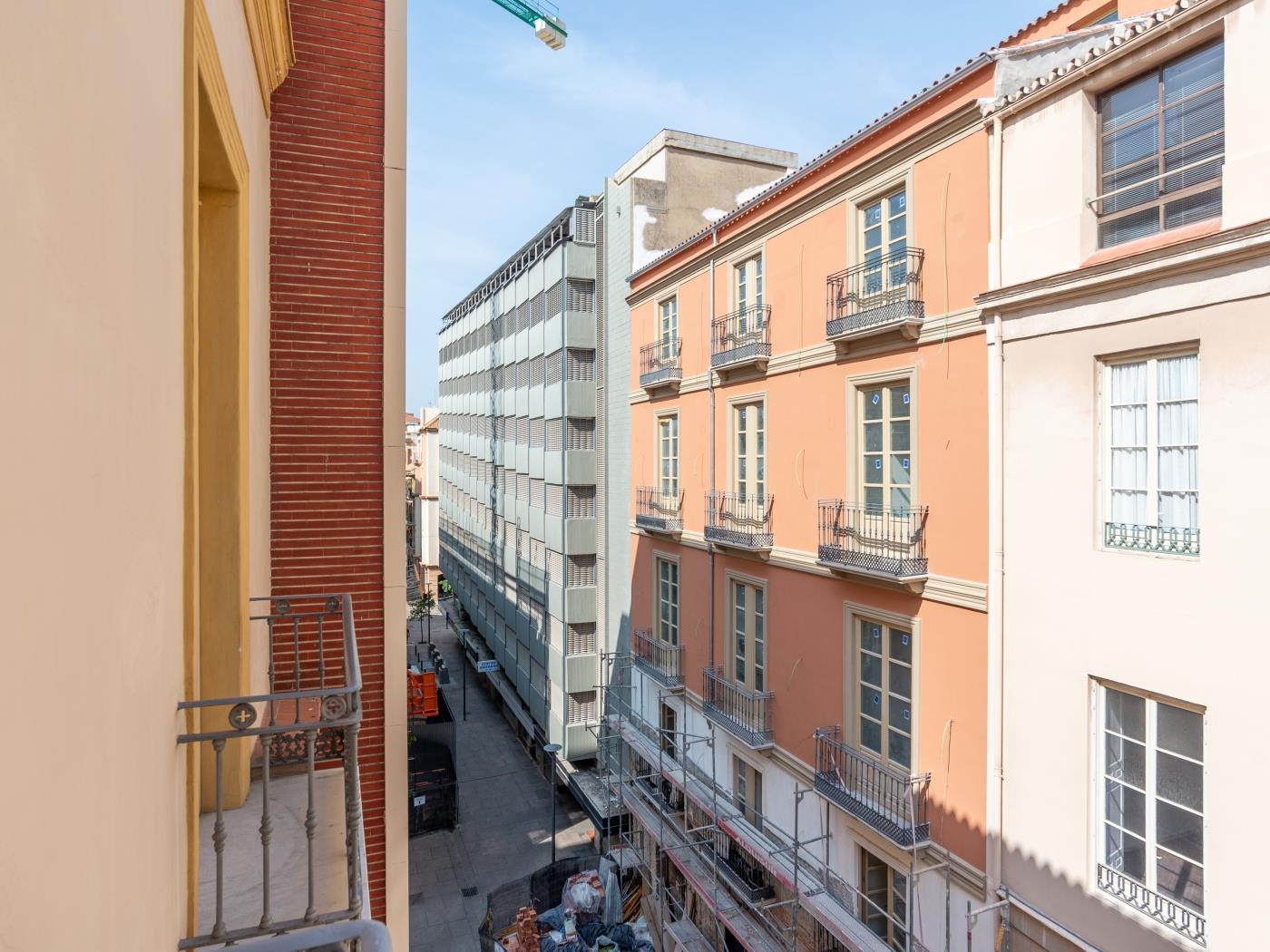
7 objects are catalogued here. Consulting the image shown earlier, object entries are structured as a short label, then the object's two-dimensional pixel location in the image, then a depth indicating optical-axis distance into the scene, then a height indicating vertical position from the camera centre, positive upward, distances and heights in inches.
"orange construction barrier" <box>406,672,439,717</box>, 1013.8 -307.7
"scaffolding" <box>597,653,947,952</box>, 483.2 -303.5
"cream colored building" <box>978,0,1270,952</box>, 277.9 -9.4
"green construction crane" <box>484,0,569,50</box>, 1635.1 +924.6
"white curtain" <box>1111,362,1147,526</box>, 313.3 +6.6
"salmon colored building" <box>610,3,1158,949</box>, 391.5 -49.4
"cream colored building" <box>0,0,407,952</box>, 57.4 -4.4
